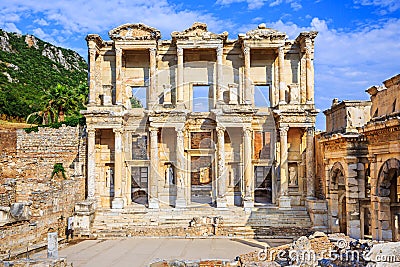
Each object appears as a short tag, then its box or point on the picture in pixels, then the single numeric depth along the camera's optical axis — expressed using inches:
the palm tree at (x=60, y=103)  1378.0
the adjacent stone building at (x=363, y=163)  527.8
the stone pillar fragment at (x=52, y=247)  584.7
